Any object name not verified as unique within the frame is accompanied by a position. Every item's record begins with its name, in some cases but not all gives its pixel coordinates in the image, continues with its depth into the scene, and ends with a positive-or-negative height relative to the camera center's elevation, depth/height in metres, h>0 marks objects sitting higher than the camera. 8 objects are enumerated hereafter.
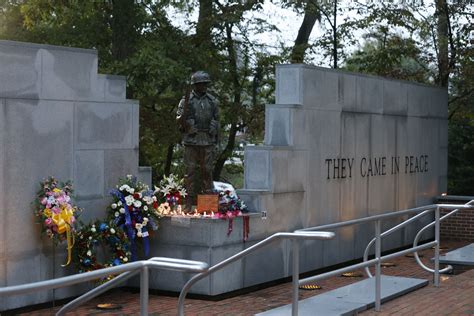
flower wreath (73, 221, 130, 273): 12.31 -1.08
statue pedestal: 12.84 -1.18
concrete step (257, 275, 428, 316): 10.66 -1.60
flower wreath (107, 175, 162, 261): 12.80 -0.66
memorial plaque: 13.34 -0.57
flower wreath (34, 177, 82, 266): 11.63 -0.60
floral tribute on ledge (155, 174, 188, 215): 13.73 -0.47
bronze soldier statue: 13.76 +0.44
